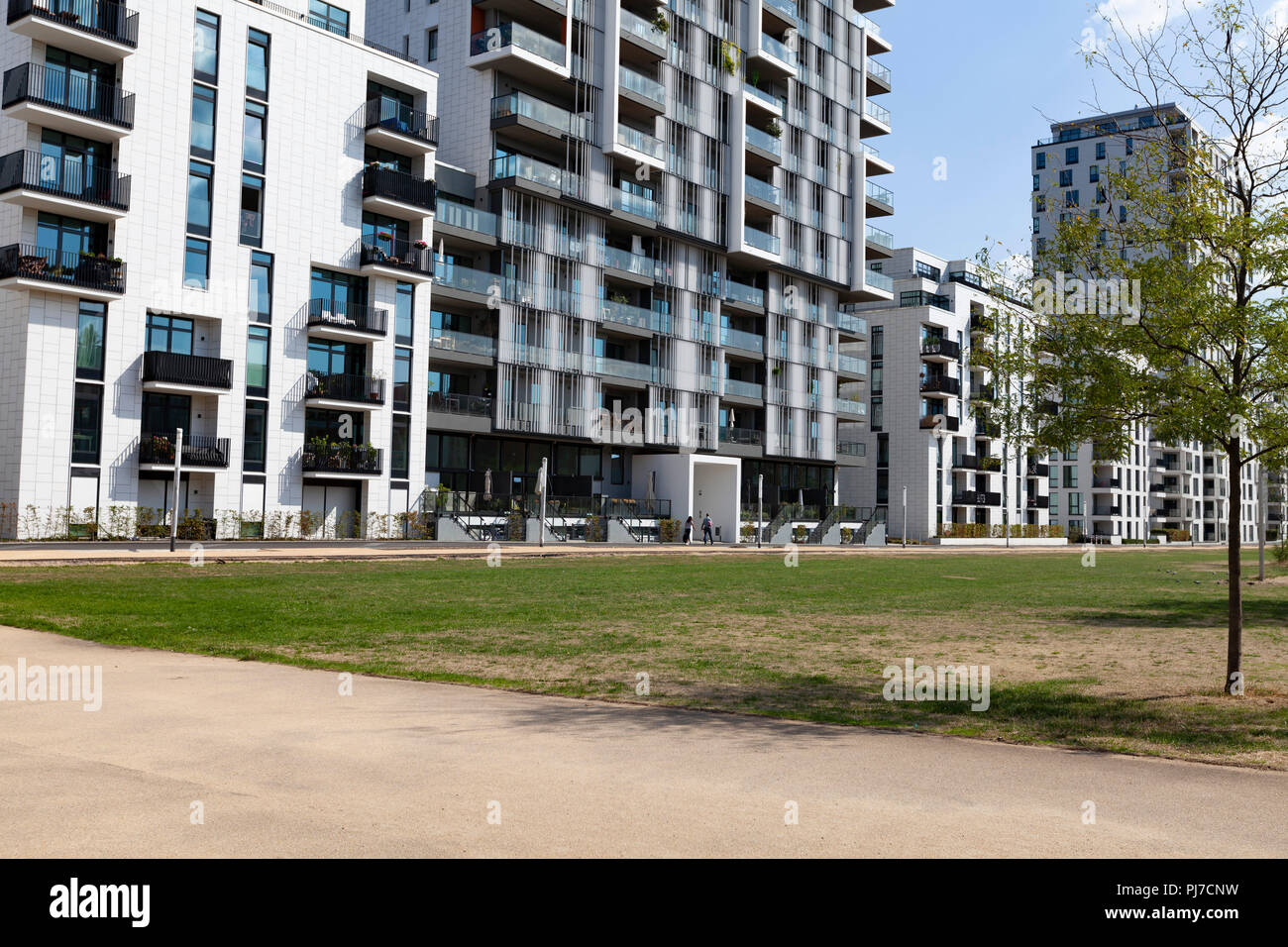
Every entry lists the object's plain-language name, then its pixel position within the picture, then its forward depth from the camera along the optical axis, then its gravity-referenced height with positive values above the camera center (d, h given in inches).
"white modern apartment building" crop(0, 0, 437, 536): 1544.0 +388.5
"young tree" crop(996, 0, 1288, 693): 443.2 +88.1
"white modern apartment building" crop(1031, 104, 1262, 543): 4820.4 +135.3
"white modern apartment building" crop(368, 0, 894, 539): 2186.3 +625.4
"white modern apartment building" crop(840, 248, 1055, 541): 3590.1 +313.0
